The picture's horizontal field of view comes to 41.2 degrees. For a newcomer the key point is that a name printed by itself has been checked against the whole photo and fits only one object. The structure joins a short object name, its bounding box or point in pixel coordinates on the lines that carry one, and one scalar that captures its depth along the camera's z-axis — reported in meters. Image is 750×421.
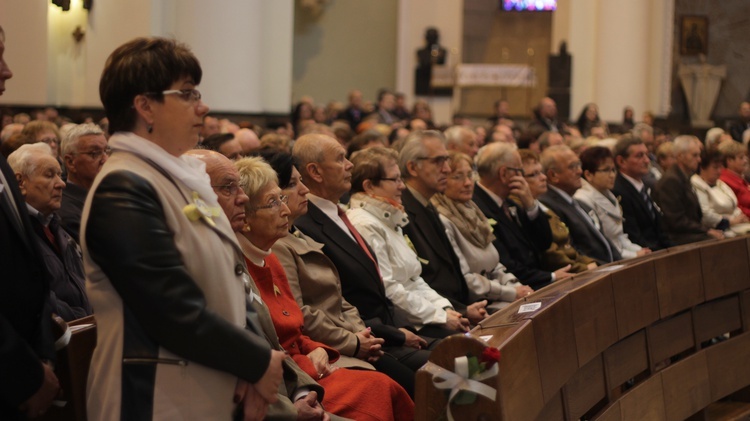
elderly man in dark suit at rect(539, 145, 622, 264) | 6.65
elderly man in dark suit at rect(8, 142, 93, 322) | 3.97
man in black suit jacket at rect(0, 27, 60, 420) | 2.38
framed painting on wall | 19.69
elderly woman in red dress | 3.45
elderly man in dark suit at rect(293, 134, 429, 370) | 4.32
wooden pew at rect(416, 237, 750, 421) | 2.94
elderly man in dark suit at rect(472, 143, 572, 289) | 6.00
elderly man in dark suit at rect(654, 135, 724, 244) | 7.98
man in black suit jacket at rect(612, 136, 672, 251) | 7.64
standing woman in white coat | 2.32
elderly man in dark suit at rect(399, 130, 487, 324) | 5.14
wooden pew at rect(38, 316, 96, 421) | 2.75
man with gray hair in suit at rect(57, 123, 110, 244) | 4.88
